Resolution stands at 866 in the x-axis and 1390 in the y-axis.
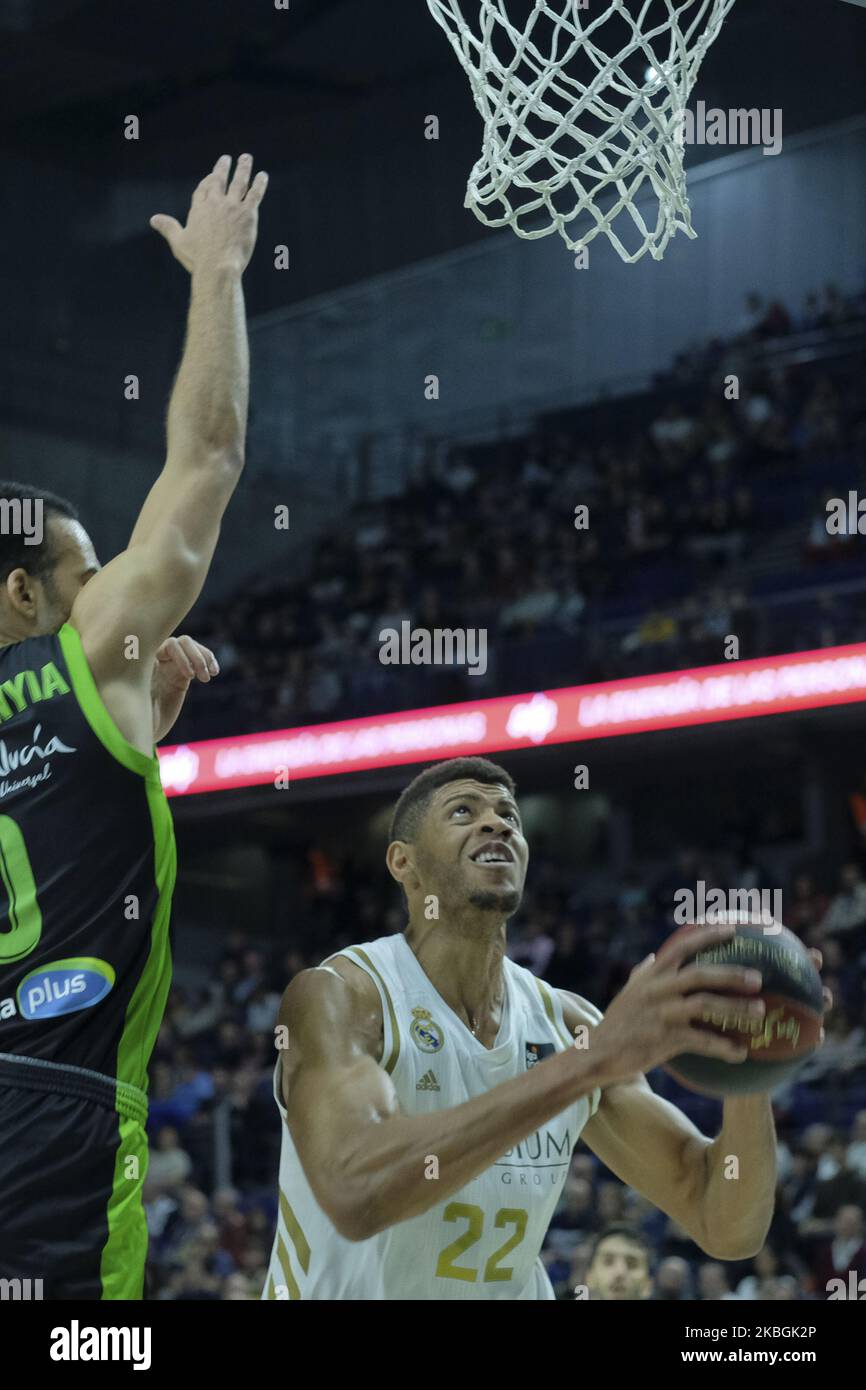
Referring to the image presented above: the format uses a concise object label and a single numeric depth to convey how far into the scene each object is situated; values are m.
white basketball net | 4.48
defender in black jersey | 2.85
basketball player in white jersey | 3.05
